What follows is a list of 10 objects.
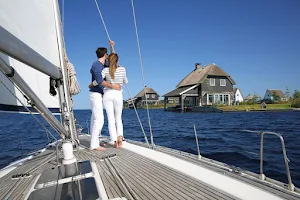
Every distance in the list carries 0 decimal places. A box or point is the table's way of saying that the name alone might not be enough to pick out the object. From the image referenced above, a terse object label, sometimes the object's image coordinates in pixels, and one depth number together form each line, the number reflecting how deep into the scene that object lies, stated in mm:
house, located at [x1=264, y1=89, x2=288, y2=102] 53291
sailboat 1673
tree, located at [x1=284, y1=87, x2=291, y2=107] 48194
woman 3629
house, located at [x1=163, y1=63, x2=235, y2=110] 31469
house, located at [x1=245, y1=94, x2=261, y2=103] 49381
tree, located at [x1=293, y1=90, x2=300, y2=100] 43594
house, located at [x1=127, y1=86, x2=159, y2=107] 57244
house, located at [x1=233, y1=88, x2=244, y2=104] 46156
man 3572
